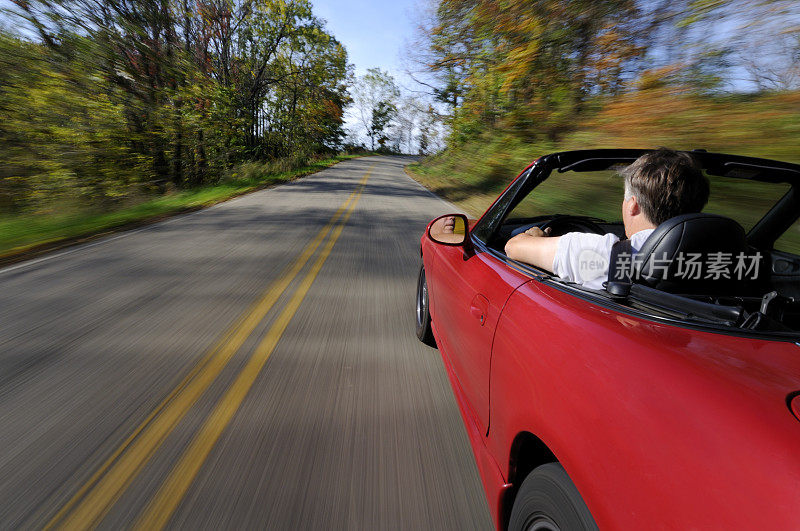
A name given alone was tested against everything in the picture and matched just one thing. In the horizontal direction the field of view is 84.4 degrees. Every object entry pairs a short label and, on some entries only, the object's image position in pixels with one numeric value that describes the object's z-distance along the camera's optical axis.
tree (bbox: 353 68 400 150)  81.28
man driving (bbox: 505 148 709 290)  1.55
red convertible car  0.79
